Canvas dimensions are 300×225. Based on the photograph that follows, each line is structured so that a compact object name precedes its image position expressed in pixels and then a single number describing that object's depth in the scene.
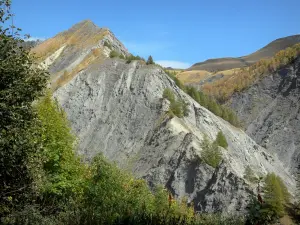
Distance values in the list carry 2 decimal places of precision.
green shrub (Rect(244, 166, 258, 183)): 57.83
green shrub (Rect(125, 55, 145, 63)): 82.10
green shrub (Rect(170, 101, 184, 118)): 69.50
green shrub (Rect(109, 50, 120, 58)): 84.94
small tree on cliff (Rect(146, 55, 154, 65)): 84.55
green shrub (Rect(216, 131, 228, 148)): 68.69
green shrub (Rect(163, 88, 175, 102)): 72.26
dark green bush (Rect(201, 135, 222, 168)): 56.66
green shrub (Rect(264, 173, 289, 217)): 54.46
